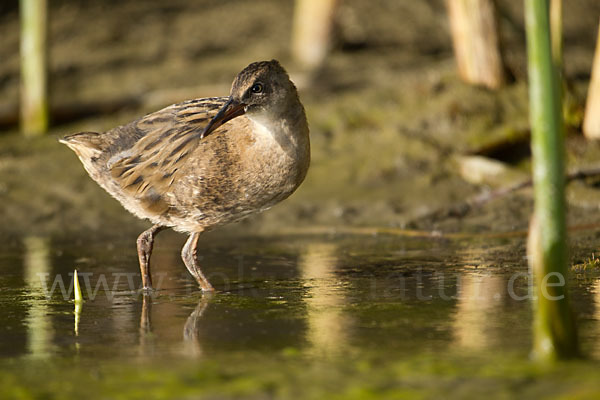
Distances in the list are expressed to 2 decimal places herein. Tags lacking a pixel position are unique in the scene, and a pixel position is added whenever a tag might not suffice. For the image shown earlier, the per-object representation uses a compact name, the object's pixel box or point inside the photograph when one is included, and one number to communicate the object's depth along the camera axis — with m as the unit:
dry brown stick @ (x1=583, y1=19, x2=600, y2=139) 18.56
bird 12.39
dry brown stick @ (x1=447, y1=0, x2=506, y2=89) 19.83
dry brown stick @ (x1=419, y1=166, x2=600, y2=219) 14.38
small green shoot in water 11.69
